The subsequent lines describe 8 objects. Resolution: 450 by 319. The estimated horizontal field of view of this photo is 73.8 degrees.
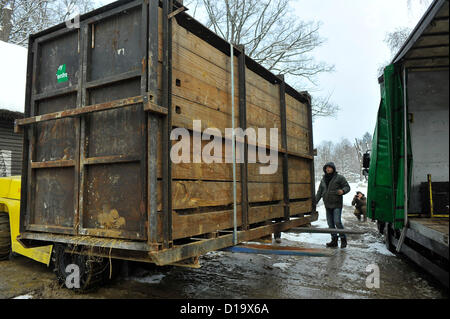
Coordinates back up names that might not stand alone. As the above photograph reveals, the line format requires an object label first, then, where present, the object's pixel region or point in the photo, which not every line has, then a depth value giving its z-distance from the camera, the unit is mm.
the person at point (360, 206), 10400
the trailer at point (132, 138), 2562
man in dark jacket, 6598
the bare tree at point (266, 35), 17047
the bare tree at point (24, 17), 16906
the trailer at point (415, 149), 3713
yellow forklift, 4215
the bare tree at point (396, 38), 15031
